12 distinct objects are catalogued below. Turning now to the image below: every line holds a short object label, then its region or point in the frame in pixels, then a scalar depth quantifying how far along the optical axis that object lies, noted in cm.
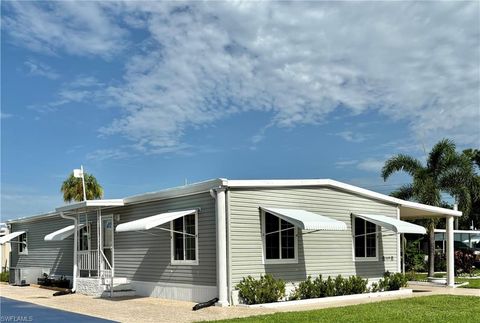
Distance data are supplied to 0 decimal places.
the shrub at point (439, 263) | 2808
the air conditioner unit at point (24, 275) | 2223
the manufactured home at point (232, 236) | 1396
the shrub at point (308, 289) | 1459
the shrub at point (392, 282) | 1662
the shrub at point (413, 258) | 2652
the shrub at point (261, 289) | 1361
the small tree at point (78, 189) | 3722
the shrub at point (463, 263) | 2445
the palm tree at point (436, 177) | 2311
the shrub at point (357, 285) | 1567
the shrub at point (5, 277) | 2480
